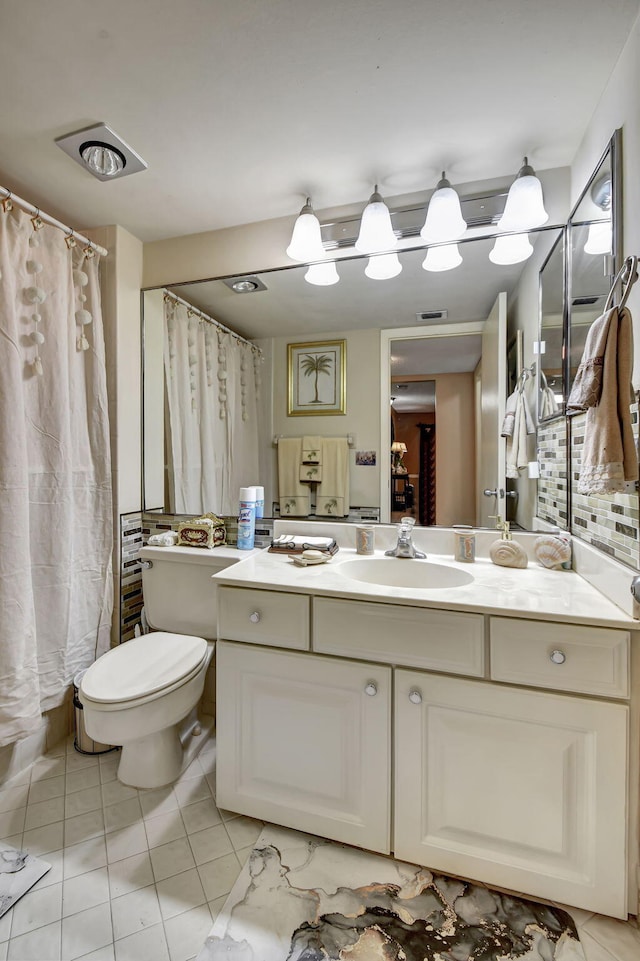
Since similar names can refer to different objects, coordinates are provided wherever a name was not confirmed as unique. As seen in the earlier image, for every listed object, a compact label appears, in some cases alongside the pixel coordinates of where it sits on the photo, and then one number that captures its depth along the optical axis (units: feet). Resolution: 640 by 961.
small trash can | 5.07
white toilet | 3.99
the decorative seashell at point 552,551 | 4.14
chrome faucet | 4.61
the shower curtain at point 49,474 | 4.32
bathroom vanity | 3.01
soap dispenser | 4.28
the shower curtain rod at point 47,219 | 4.28
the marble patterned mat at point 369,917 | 3.01
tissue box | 5.49
